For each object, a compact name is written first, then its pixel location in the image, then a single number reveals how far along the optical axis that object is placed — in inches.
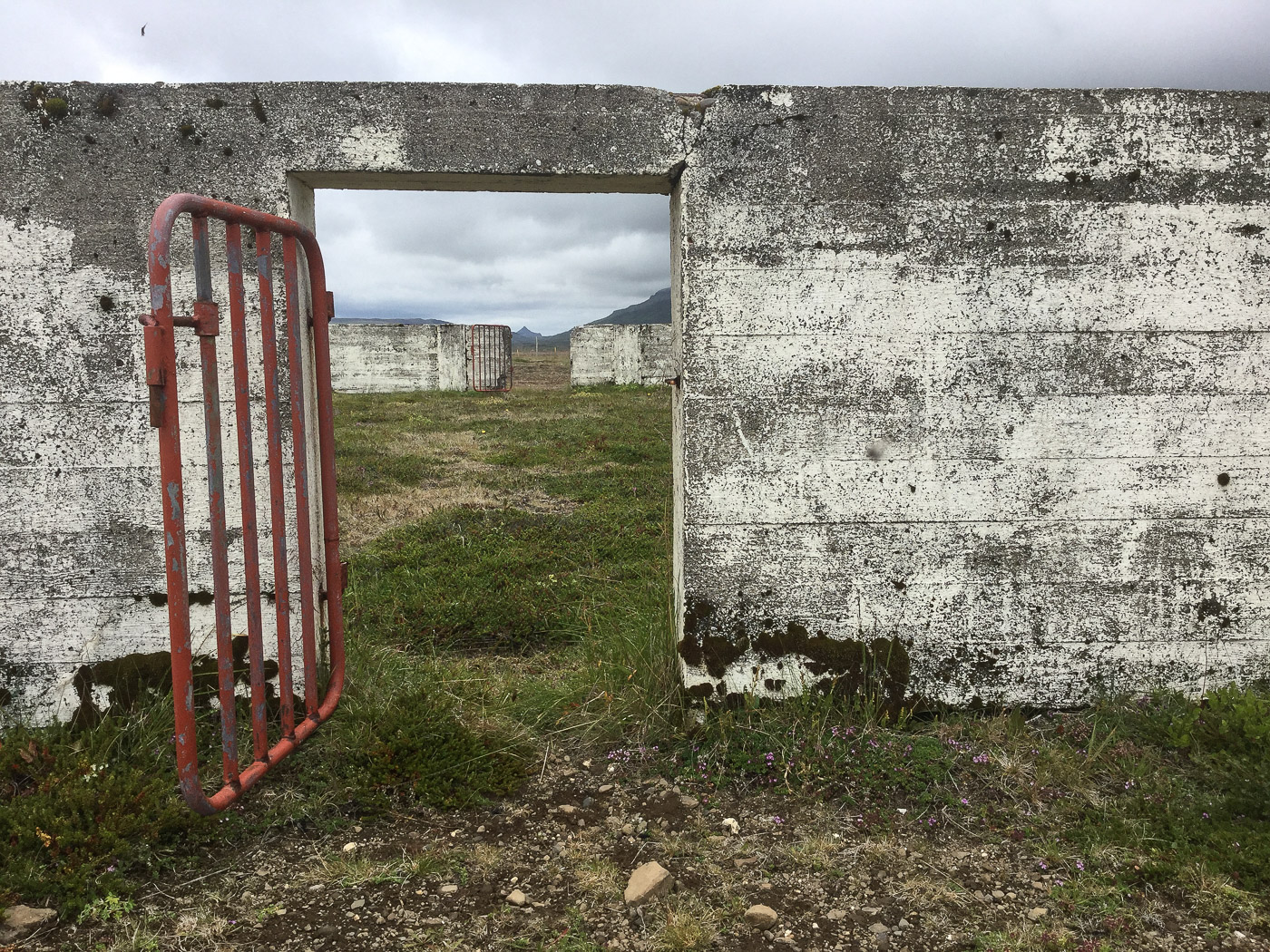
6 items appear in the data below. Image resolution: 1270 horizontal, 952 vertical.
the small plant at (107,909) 98.8
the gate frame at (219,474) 94.3
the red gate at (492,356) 822.5
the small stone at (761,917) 98.7
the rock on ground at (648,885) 102.9
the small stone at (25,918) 96.5
